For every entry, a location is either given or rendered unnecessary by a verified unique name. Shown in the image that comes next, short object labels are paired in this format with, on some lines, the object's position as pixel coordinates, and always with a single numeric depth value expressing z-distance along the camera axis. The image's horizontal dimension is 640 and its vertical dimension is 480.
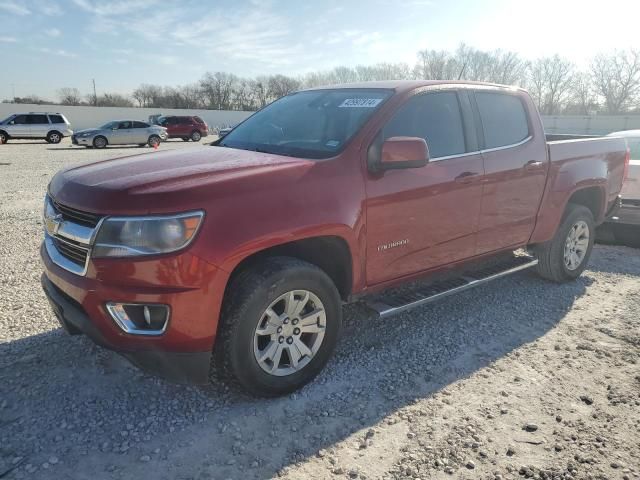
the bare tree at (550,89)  82.50
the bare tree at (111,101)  71.31
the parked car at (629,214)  6.49
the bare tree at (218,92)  76.38
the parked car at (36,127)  25.58
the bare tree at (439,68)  60.84
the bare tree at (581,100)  75.88
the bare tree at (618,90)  70.62
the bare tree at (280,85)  74.12
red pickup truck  2.48
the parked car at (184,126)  31.67
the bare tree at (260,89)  77.52
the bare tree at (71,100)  70.12
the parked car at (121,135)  24.11
